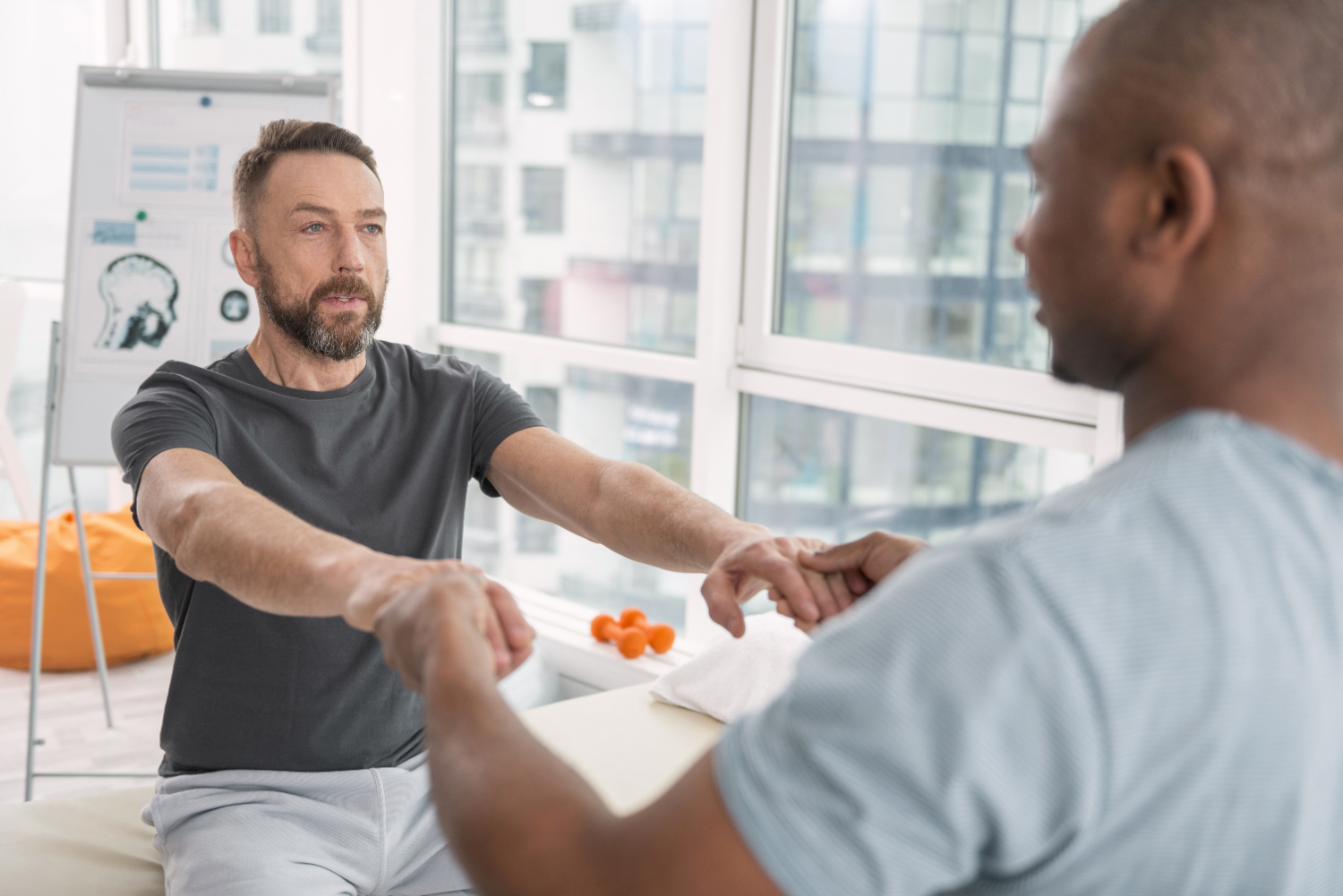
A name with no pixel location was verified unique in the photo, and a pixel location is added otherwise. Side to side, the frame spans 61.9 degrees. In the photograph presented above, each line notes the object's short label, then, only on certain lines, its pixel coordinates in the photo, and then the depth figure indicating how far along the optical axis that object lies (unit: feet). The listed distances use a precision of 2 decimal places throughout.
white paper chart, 9.18
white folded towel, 7.71
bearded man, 4.77
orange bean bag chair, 11.77
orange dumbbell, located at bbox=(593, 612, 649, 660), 10.04
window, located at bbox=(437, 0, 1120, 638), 8.17
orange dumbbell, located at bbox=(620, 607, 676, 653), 10.11
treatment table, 5.64
